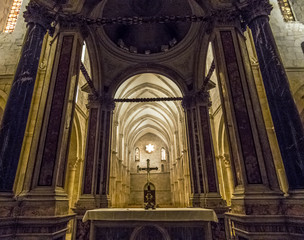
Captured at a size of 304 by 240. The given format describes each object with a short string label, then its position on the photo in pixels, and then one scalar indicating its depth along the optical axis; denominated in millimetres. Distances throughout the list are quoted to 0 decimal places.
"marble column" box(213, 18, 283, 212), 3766
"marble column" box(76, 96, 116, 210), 7955
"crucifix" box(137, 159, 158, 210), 5732
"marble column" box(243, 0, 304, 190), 3738
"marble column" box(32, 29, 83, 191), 4105
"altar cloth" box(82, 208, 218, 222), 4766
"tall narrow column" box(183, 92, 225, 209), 8133
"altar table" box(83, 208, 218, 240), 4797
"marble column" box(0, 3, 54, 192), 3883
